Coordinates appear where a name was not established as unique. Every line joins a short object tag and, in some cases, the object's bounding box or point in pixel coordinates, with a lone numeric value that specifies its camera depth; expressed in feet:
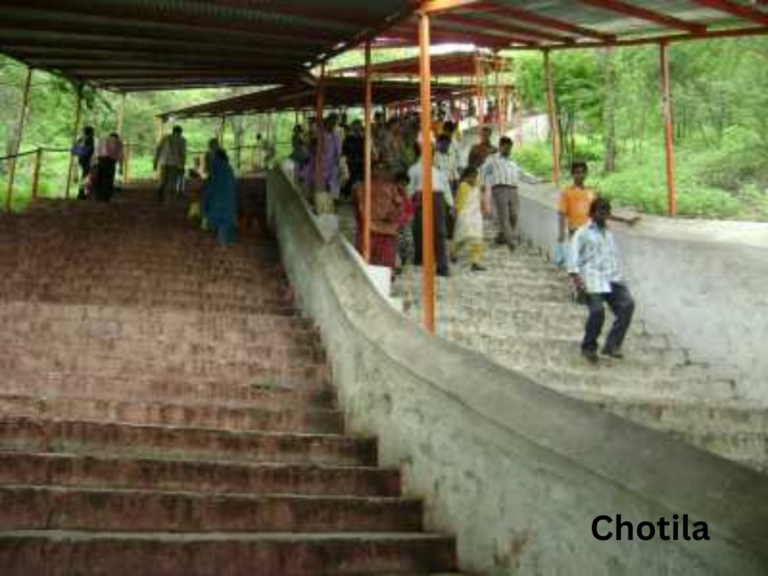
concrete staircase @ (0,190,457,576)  11.59
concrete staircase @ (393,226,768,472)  19.69
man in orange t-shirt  29.30
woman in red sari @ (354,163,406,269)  28.17
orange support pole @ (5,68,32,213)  41.73
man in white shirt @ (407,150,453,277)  29.32
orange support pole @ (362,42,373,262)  26.91
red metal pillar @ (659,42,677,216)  28.43
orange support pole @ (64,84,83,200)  47.52
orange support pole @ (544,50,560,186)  32.86
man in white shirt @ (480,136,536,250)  33.19
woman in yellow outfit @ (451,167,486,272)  30.58
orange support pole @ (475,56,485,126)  57.72
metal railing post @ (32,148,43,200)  43.03
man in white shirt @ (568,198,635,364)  23.15
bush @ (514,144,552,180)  59.26
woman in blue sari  36.11
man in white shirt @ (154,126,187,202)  46.01
